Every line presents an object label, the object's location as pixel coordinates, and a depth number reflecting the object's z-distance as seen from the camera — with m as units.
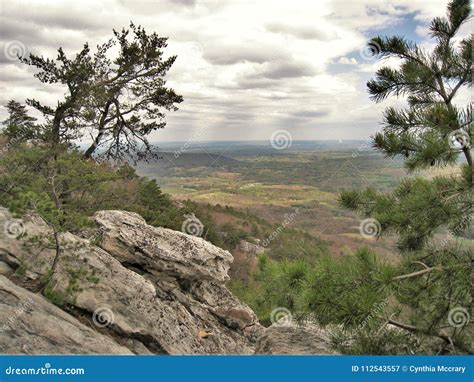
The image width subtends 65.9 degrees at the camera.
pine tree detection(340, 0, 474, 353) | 4.08
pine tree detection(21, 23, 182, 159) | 13.59
